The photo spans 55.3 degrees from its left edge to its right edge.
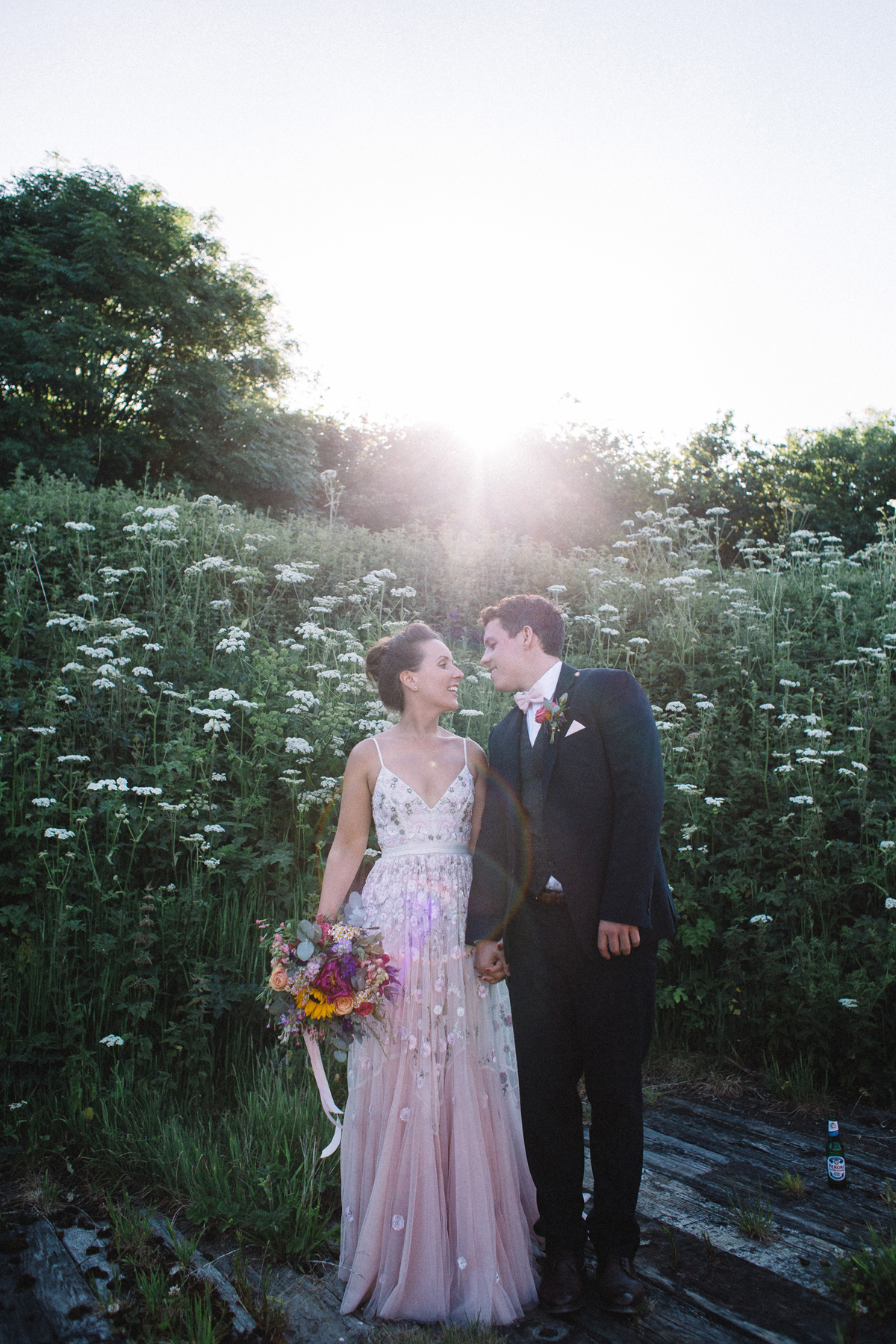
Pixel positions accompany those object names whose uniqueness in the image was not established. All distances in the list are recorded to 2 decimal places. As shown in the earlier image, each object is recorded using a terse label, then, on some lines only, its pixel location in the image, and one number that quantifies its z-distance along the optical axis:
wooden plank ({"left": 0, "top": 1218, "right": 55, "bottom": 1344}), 2.57
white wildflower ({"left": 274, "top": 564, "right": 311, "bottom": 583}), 6.87
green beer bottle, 3.35
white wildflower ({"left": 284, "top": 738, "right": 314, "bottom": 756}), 5.12
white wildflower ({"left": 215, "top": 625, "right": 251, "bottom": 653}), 5.95
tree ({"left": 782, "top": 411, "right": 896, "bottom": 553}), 19.78
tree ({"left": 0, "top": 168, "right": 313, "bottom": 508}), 18.44
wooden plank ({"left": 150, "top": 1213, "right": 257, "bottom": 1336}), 2.60
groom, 2.72
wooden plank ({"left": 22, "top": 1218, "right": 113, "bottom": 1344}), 2.59
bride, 2.77
